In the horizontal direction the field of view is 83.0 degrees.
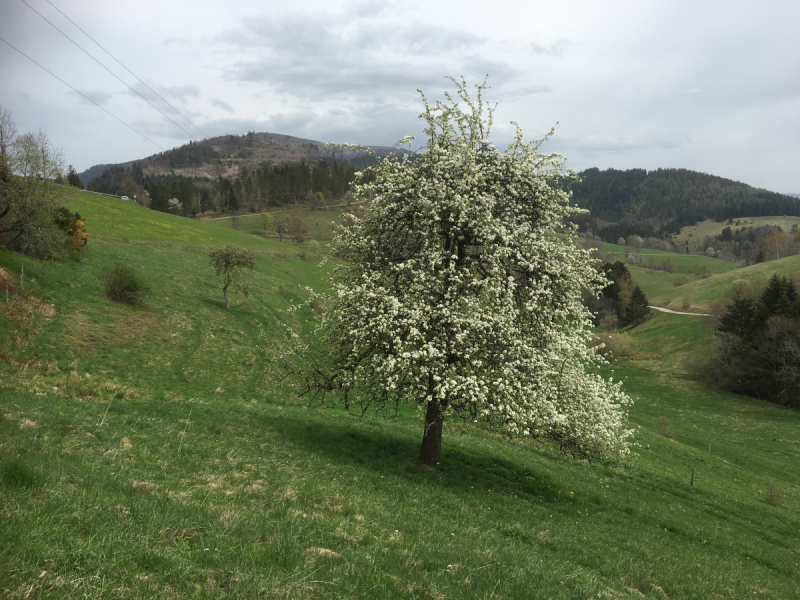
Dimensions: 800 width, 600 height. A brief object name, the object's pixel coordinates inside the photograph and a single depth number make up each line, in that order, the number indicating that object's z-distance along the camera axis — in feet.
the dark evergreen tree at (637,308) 401.08
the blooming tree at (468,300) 51.29
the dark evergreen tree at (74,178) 366.14
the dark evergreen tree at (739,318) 264.93
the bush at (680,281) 521.24
